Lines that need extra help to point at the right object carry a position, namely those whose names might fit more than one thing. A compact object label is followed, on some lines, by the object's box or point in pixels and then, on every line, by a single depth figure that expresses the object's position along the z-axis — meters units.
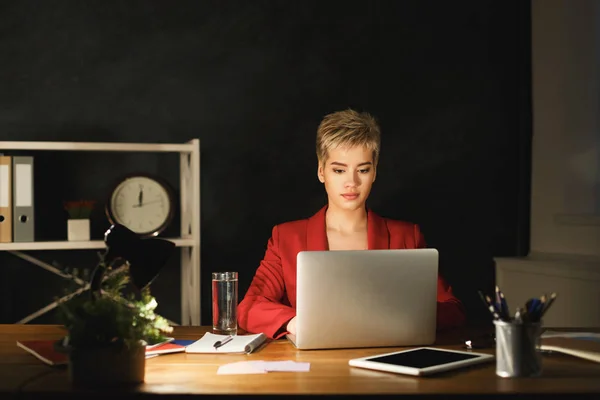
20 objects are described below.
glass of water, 2.26
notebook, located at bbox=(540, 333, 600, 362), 1.93
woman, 2.61
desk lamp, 1.82
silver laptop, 1.95
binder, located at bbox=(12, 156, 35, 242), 3.21
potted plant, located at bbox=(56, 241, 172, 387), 1.62
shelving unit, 3.20
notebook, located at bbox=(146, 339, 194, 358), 2.00
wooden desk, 1.59
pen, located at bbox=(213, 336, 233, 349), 2.06
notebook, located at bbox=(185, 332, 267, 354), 2.01
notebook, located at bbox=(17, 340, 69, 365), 1.85
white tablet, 1.74
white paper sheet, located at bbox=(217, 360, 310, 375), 1.77
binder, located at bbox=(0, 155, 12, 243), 3.18
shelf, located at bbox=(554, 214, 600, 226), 3.45
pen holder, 1.70
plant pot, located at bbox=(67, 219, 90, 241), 3.28
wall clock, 3.38
